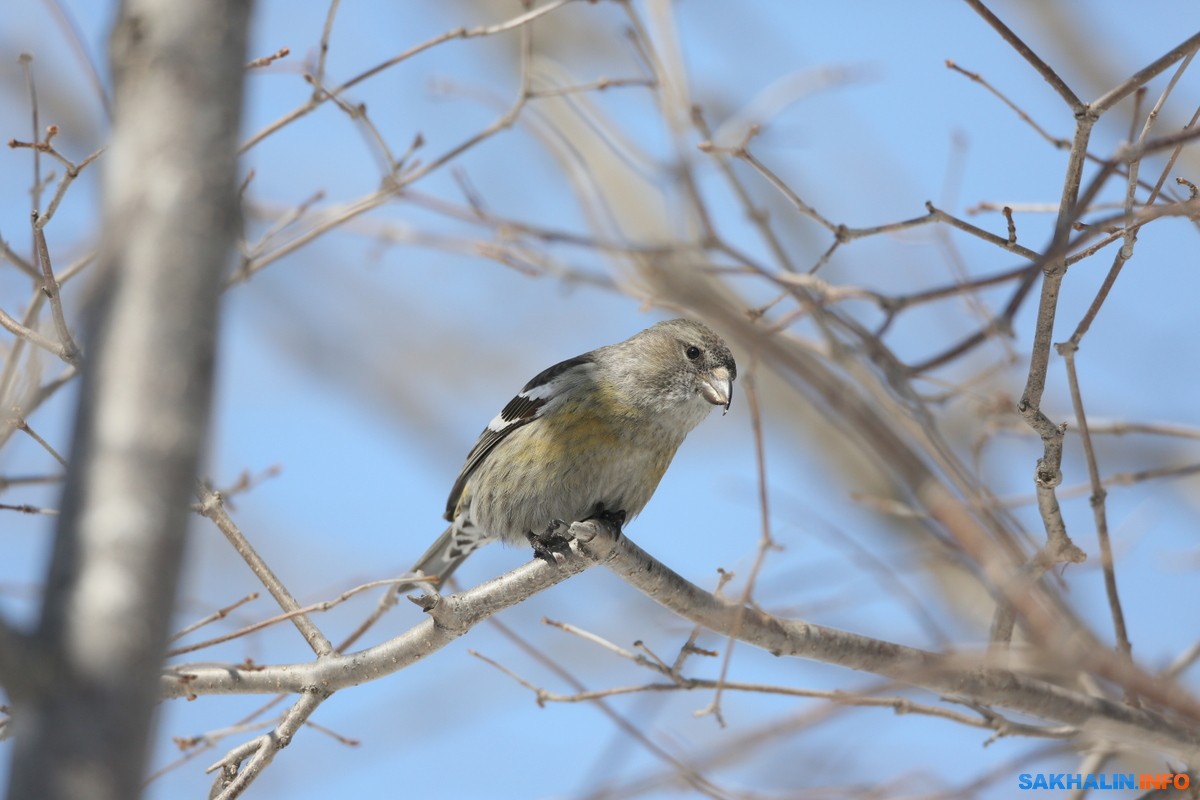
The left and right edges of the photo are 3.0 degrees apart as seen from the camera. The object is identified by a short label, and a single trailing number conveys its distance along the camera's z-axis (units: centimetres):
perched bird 762
